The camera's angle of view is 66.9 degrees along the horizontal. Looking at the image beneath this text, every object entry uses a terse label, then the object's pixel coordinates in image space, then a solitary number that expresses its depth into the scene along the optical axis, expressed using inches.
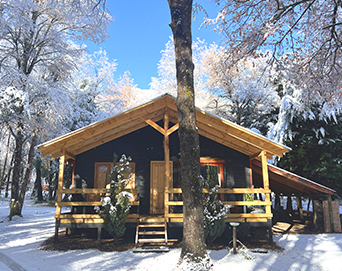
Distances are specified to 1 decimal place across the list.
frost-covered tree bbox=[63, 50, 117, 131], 809.5
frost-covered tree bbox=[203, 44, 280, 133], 831.1
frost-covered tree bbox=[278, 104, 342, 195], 538.9
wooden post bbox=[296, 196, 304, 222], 534.8
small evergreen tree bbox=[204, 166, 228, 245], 317.4
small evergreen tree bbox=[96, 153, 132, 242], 329.1
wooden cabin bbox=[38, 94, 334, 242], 353.4
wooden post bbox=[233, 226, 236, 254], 297.2
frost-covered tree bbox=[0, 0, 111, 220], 518.9
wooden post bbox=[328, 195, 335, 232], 427.5
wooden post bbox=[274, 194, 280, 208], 676.4
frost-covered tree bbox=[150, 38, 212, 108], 1043.9
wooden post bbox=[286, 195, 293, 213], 633.6
